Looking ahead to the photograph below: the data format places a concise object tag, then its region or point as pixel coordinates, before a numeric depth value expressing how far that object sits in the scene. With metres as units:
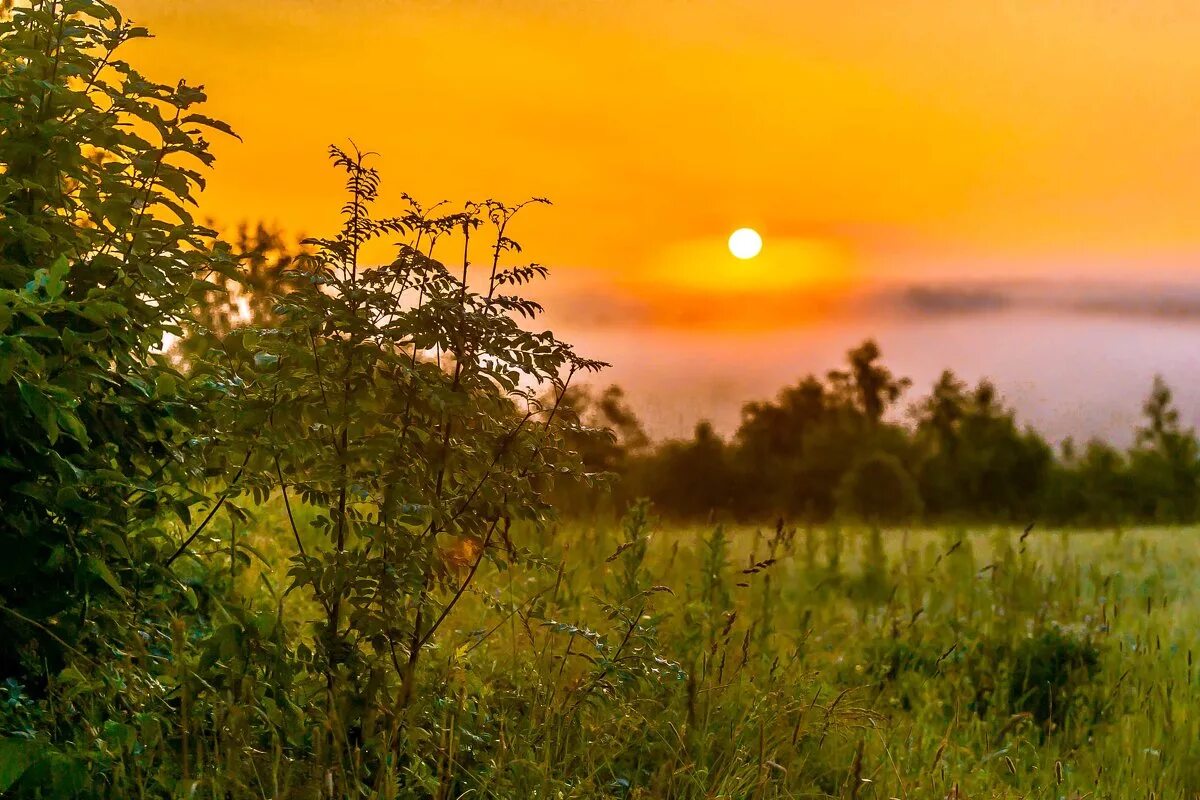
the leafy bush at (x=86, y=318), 3.23
